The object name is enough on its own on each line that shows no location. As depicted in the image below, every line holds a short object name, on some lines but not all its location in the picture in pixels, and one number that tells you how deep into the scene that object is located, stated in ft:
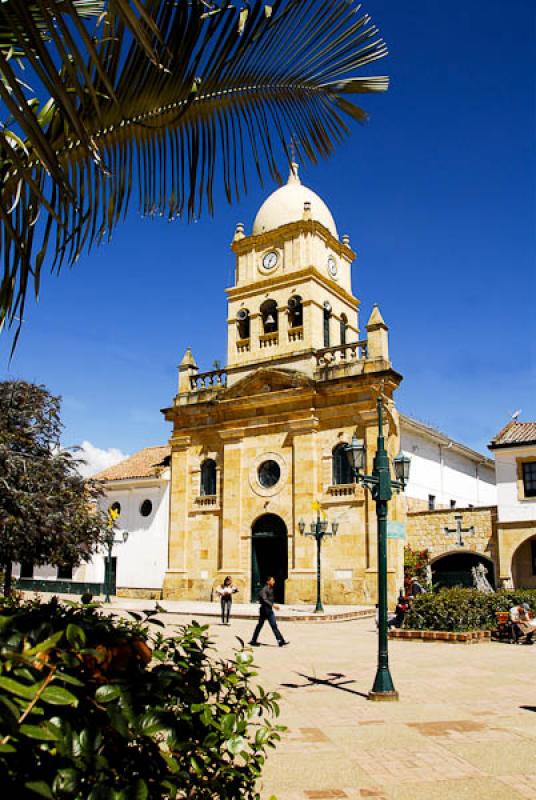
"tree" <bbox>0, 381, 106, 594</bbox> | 54.08
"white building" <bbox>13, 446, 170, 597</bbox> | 107.86
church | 88.63
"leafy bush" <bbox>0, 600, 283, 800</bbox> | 6.38
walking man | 47.44
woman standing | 63.41
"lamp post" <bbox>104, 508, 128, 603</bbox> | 84.48
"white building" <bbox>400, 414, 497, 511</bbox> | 104.22
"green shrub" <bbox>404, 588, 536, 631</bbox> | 52.75
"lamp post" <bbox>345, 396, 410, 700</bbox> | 29.27
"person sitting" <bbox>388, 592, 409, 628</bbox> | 56.13
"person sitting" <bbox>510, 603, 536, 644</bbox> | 51.11
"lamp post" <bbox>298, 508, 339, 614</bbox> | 79.81
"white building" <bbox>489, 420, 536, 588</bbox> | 84.38
